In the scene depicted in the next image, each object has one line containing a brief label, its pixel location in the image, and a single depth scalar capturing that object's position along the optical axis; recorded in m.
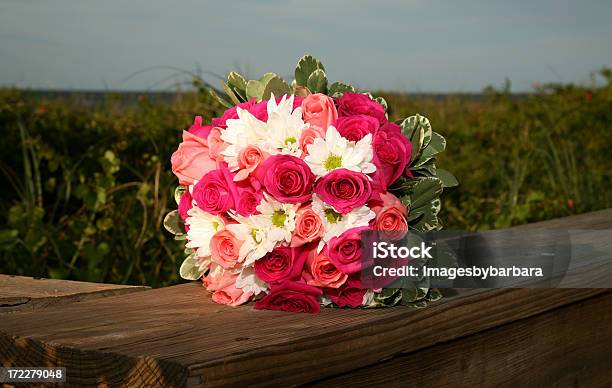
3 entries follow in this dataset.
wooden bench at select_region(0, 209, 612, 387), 1.27
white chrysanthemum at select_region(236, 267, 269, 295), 1.65
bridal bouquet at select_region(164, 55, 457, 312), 1.59
